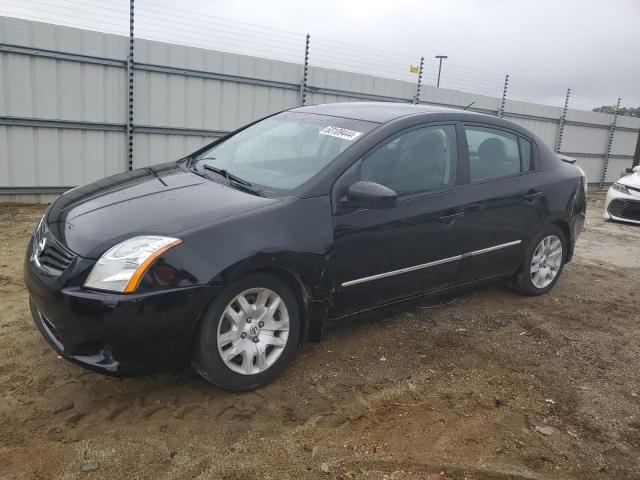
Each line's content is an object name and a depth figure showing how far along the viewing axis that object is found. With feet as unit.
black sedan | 8.74
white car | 28.40
